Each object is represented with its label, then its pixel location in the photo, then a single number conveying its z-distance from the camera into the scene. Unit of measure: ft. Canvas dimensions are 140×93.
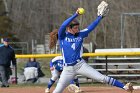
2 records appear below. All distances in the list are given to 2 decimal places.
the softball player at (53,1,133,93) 64.39
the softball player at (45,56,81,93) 90.43
